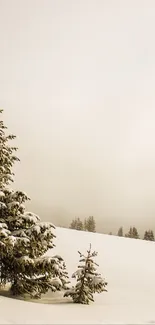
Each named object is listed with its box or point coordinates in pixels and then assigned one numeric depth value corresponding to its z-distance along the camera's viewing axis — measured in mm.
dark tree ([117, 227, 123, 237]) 125025
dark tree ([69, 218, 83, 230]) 100594
